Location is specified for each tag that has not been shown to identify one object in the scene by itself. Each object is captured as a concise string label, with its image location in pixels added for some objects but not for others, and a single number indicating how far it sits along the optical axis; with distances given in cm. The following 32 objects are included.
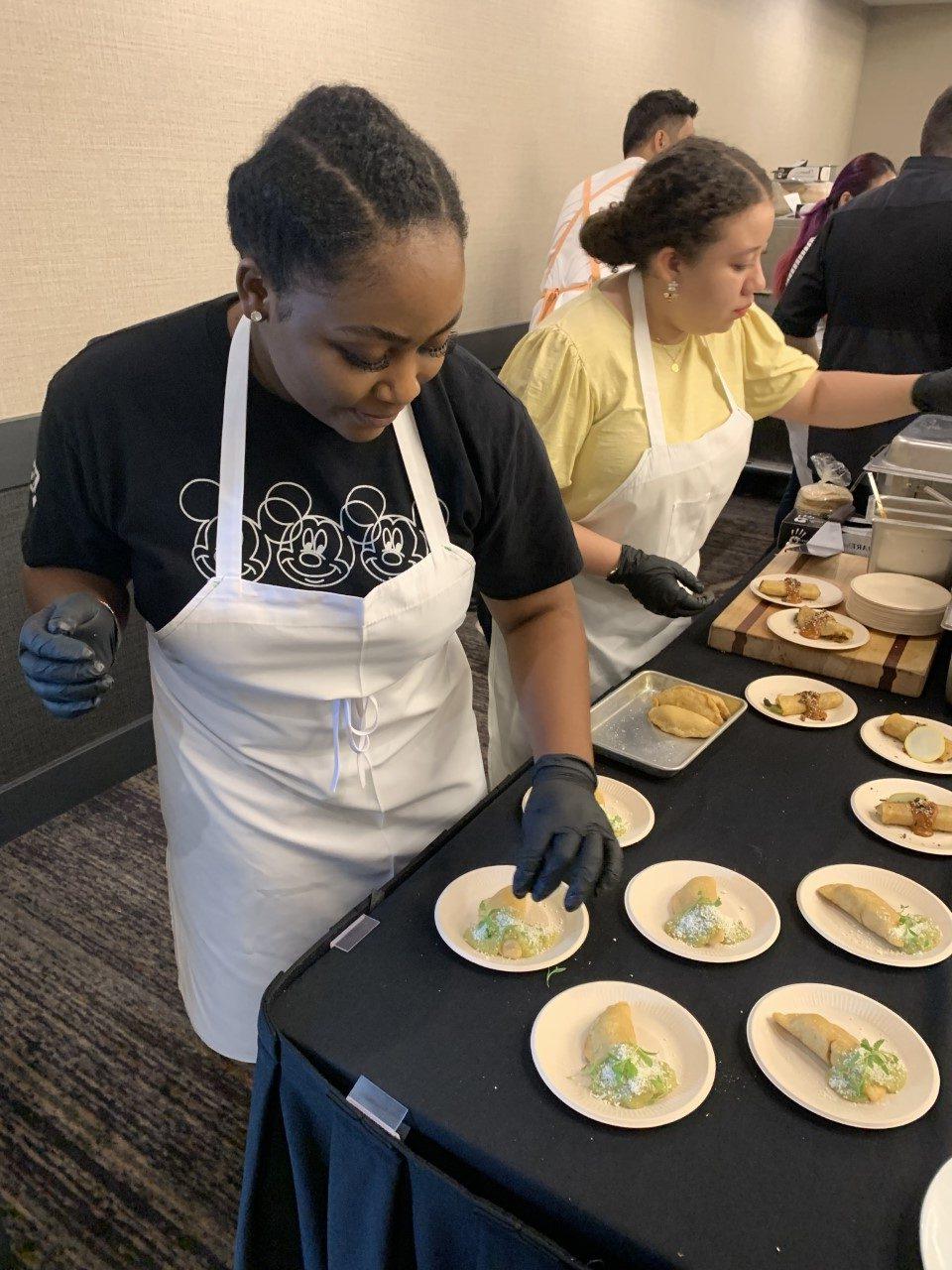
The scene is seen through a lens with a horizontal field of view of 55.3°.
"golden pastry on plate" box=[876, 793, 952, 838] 114
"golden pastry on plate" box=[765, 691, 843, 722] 139
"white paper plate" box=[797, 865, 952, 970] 96
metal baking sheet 126
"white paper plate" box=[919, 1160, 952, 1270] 67
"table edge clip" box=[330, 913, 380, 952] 96
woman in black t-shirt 79
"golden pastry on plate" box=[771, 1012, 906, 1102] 81
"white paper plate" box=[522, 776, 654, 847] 113
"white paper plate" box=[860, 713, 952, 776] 126
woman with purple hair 366
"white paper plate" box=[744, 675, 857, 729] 137
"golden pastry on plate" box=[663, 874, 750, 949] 97
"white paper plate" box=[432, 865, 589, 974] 94
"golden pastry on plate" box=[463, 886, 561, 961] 95
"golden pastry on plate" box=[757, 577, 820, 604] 171
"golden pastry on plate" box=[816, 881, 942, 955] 97
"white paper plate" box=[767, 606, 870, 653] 152
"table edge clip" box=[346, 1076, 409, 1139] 79
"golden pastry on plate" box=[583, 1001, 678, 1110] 81
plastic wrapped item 209
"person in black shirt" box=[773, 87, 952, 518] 271
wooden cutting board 146
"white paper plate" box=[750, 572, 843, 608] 169
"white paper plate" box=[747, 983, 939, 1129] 79
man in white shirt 329
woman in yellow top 150
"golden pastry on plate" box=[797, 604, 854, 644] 155
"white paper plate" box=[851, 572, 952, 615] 159
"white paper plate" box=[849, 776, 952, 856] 112
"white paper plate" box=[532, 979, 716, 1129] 79
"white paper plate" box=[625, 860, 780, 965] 96
